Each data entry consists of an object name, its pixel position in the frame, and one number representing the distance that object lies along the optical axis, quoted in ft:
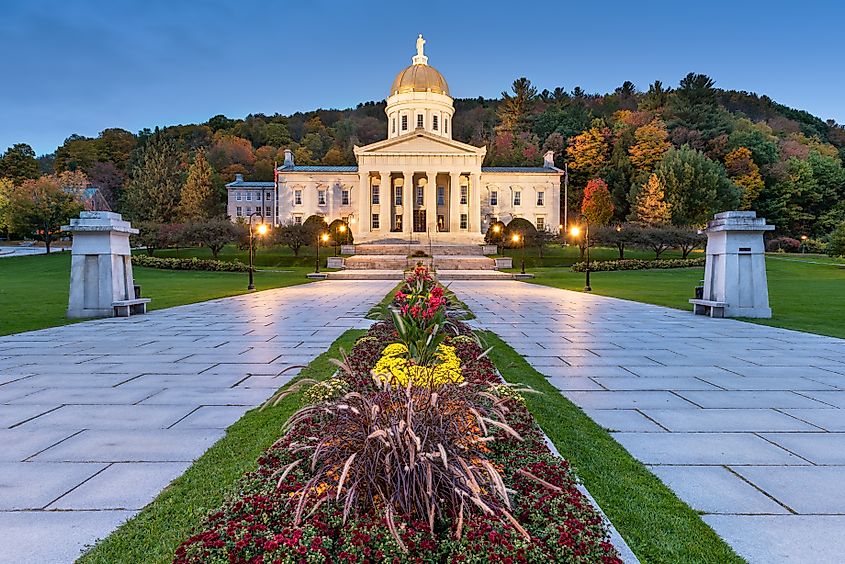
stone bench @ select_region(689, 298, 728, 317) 46.80
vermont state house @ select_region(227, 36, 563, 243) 196.85
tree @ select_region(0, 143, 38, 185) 217.97
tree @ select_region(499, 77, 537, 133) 311.47
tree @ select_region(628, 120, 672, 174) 220.02
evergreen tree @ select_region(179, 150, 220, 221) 206.90
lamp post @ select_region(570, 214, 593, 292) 97.99
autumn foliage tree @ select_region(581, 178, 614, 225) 203.10
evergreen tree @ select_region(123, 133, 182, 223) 201.16
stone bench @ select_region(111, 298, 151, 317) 46.62
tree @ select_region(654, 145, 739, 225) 181.98
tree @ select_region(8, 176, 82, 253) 151.33
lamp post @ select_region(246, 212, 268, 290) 103.53
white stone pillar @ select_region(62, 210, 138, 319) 45.80
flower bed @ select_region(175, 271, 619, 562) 8.49
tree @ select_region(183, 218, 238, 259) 141.38
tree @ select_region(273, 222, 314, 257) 156.15
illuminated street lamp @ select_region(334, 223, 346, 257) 166.75
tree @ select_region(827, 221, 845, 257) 119.34
